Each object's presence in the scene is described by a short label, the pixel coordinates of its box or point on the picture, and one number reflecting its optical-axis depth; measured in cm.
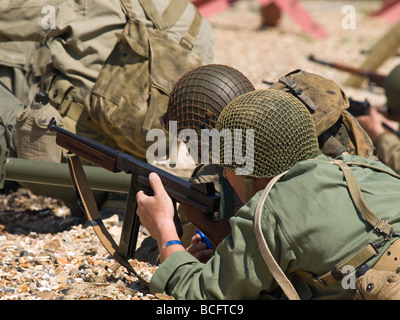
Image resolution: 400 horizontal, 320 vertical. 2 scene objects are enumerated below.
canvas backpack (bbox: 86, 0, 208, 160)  862
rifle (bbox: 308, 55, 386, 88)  1808
